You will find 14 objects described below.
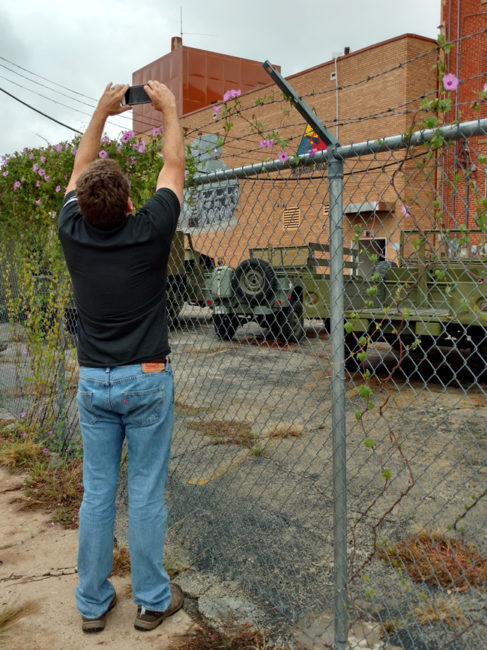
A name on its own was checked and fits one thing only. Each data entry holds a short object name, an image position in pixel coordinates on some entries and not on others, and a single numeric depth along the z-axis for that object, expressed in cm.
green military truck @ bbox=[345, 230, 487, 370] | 625
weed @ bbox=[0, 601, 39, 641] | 241
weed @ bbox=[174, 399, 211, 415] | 596
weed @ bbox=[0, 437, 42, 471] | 422
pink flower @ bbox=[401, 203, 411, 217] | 199
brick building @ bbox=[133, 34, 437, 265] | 1881
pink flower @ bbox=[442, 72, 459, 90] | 175
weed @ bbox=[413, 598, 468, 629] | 235
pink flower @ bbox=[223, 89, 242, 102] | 278
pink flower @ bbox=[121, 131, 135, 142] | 380
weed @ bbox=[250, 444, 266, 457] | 460
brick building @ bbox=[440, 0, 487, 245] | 1747
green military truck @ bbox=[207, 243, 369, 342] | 974
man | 220
